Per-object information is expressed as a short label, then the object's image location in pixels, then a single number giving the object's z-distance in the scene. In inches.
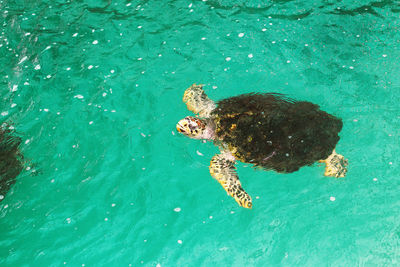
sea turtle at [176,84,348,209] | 132.7
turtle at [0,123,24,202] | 160.4
